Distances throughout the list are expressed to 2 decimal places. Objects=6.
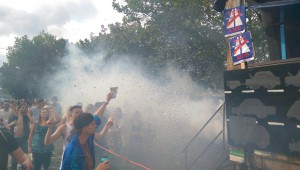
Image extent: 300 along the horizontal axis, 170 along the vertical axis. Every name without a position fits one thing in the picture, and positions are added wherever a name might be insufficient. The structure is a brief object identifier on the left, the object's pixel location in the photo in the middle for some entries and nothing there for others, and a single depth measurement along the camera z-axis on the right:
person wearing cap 3.17
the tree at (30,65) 38.00
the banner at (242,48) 5.57
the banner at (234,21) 5.73
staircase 8.38
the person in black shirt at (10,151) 3.09
